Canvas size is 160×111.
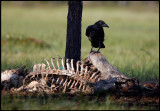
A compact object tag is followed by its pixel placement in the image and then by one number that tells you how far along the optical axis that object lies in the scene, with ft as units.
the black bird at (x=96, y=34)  42.52
